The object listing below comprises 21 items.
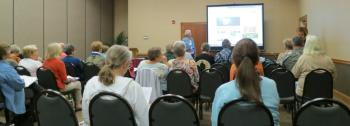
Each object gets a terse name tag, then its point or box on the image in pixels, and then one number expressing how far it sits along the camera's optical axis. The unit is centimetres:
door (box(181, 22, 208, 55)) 1161
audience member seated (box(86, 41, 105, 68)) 639
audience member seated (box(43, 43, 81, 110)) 508
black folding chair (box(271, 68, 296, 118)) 438
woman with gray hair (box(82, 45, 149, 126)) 245
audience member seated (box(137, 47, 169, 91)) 455
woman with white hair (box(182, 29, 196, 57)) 945
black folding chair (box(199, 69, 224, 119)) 450
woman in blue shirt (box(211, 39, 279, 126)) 210
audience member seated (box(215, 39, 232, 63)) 681
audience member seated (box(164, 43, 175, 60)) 635
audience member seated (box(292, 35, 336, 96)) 441
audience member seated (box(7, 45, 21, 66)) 561
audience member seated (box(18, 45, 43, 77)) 538
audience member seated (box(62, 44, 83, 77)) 603
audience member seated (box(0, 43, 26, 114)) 375
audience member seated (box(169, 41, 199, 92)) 475
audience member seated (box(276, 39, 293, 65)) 592
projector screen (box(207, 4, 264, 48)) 1073
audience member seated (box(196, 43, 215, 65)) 695
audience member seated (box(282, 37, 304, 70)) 543
